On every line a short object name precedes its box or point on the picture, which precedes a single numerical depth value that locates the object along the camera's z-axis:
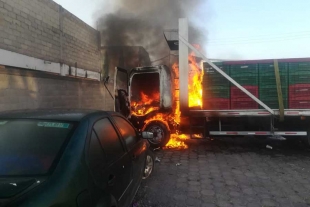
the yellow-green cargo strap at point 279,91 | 6.48
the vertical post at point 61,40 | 8.40
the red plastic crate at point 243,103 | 6.75
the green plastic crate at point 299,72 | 6.45
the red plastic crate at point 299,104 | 6.53
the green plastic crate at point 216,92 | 6.83
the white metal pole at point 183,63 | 6.86
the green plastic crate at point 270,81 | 6.57
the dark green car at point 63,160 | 1.72
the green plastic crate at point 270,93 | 6.59
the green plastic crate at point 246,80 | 6.70
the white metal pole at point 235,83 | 6.57
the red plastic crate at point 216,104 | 6.84
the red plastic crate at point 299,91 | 6.48
